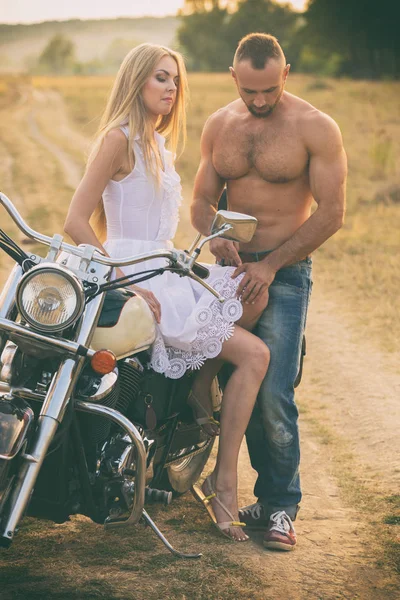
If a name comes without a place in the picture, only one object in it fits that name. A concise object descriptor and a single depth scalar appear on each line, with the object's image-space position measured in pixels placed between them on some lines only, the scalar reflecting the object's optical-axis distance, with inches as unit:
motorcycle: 225.5
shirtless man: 309.8
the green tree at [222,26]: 5355.0
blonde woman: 290.7
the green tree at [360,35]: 4212.2
